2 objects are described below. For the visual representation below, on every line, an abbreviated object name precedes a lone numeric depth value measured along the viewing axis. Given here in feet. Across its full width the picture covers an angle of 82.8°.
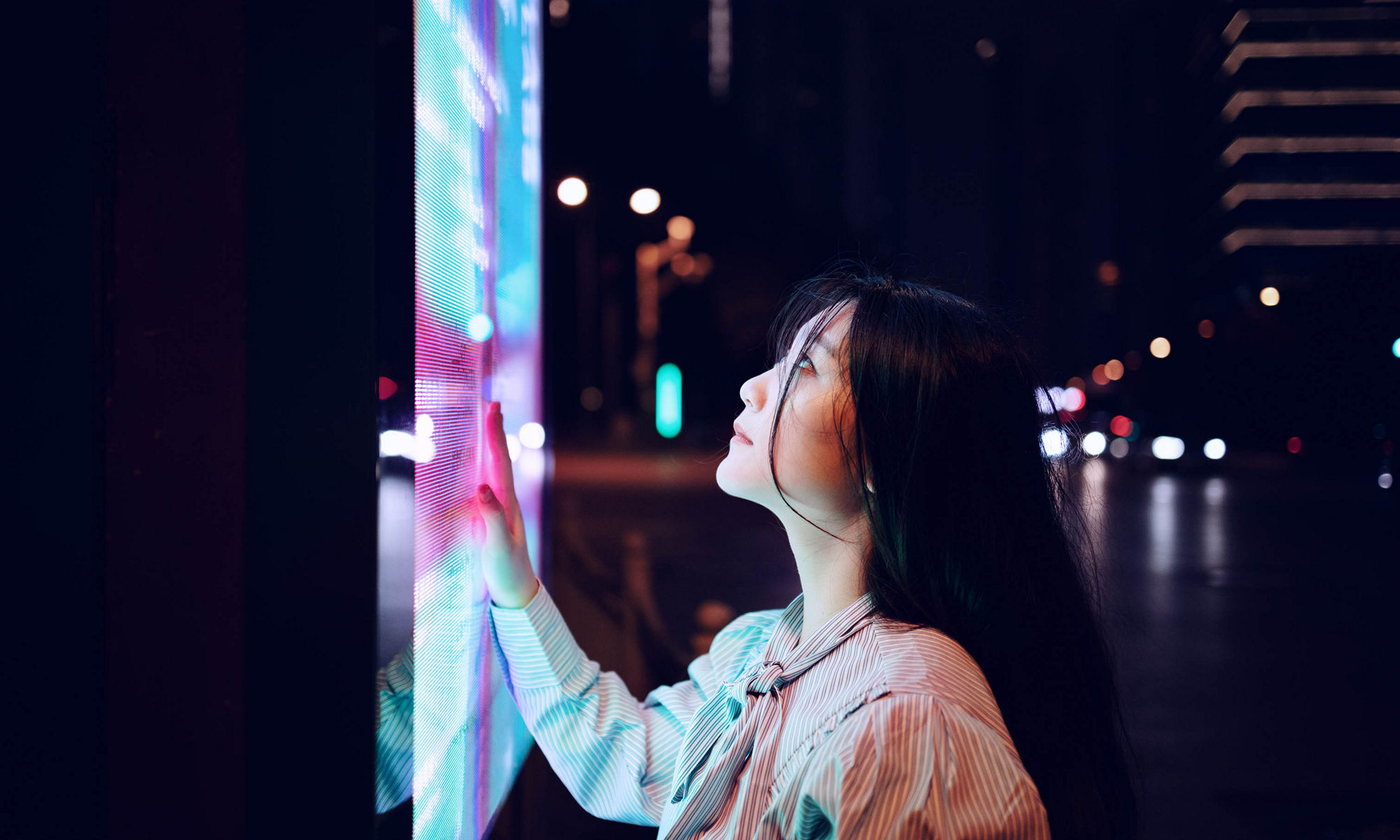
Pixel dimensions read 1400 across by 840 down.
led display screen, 4.04
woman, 3.34
